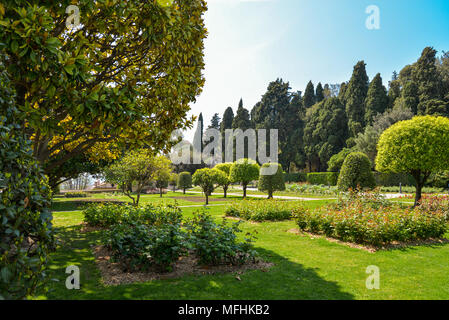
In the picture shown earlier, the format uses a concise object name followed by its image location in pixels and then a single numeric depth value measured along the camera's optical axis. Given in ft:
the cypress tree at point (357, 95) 124.47
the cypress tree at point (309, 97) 166.71
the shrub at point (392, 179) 89.00
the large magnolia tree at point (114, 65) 9.00
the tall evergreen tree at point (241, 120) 150.79
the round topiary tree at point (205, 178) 56.18
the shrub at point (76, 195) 73.31
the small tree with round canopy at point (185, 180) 96.47
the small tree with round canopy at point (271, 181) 59.21
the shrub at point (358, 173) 42.86
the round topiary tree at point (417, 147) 37.70
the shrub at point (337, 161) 104.32
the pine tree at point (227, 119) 172.79
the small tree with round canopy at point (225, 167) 89.97
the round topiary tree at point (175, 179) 107.28
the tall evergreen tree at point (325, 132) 126.11
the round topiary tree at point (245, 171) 69.51
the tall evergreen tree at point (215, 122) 218.59
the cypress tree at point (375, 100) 118.52
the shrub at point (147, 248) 14.15
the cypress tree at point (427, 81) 103.19
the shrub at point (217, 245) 14.92
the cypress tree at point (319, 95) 167.94
